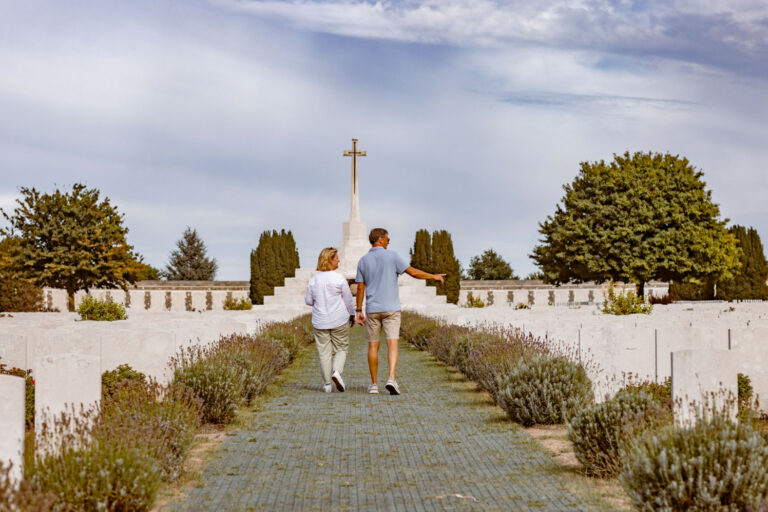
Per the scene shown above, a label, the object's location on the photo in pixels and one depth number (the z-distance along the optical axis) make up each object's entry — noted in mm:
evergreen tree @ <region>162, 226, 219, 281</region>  75188
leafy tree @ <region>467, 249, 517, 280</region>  73500
